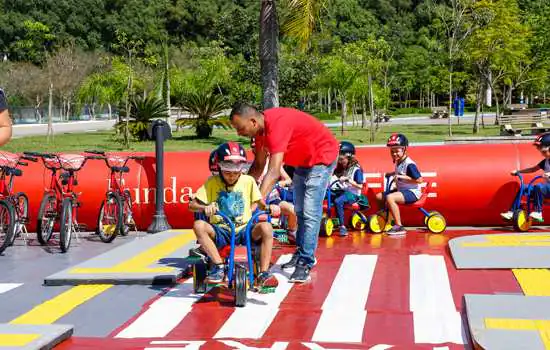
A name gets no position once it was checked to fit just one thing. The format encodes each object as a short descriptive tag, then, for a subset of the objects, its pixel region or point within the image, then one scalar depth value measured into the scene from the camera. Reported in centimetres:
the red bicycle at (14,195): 920
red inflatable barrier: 1101
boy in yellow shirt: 674
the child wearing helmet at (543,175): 1032
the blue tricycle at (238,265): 644
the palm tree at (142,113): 3095
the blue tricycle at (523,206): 1035
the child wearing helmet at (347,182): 1045
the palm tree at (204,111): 3256
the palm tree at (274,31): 1734
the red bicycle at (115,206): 1006
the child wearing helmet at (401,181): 1025
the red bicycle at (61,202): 922
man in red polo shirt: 733
